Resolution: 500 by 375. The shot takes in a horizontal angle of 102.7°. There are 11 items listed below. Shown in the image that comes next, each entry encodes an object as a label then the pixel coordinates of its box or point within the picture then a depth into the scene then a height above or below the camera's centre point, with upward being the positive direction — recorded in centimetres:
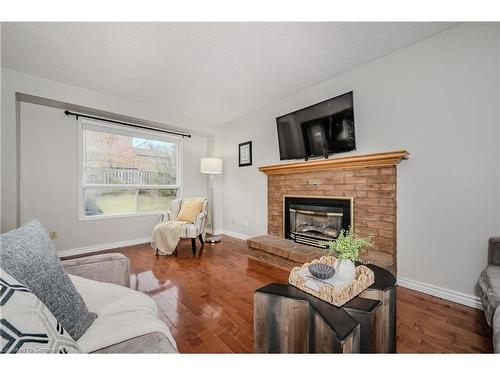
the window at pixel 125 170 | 306 +30
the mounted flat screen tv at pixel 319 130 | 233 +74
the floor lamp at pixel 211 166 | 375 +40
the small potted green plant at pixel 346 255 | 110 -39
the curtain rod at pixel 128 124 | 285 +106
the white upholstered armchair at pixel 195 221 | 288 -50
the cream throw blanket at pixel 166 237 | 282 -70
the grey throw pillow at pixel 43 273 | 57 -27
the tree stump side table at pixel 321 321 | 83 -63
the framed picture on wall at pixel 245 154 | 371 +63
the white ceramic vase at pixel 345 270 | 108 -47
